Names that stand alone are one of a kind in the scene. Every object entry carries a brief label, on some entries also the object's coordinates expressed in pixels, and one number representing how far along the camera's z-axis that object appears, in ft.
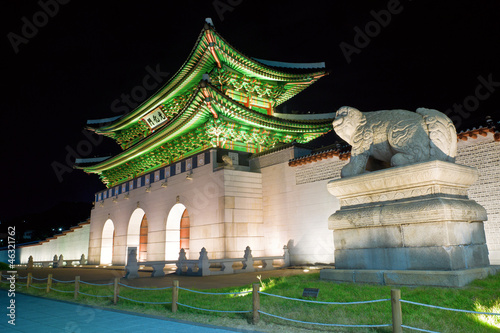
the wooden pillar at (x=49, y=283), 35.05
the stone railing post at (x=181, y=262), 48.73
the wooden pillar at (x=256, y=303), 17.49
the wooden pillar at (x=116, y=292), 26.37
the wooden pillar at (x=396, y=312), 12.85
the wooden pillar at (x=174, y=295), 21.86
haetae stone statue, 19.13
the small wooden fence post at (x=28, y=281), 39.34
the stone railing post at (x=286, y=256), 52.24
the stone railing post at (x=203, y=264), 45.85
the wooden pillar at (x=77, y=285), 30.09
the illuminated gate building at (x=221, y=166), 54.70
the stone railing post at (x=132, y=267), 47.65
